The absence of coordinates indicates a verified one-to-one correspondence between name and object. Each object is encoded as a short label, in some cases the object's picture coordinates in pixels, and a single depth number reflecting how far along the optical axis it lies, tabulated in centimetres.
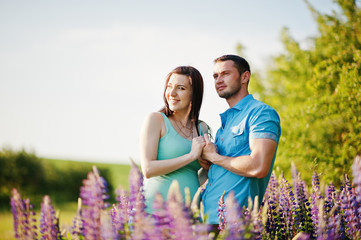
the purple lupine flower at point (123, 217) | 203
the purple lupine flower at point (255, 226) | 207
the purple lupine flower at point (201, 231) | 159
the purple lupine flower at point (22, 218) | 230
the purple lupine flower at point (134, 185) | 200
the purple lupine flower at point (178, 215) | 154
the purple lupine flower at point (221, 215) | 265
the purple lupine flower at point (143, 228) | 167
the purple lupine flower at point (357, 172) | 241
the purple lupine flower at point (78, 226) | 213
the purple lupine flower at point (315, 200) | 340
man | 323
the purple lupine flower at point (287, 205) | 342
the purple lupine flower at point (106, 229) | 156
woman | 346
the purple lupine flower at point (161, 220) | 162
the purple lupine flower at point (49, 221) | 220
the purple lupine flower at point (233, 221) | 183
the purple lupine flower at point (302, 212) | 339
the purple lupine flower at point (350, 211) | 315
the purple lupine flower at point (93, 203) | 189
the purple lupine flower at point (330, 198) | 353
